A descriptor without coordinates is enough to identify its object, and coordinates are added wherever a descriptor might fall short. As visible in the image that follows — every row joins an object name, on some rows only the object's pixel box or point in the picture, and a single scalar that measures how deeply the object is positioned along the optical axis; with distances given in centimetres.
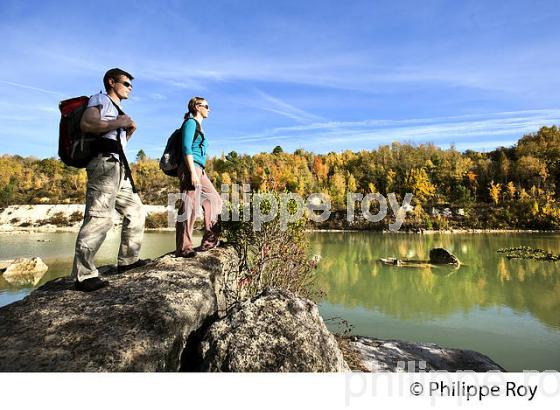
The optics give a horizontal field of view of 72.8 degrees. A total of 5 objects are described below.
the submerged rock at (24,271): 1406
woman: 403
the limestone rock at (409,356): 448
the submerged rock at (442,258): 1761
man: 282
